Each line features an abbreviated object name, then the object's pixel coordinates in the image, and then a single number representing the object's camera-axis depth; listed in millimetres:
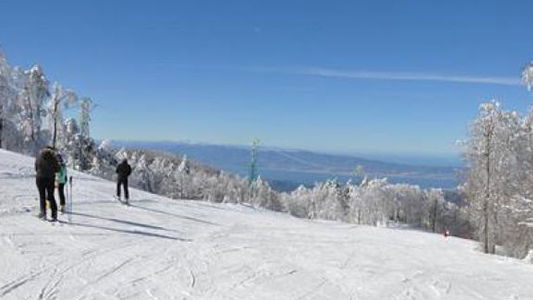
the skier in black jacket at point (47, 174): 18562
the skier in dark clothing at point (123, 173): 28297
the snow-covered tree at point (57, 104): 73688
